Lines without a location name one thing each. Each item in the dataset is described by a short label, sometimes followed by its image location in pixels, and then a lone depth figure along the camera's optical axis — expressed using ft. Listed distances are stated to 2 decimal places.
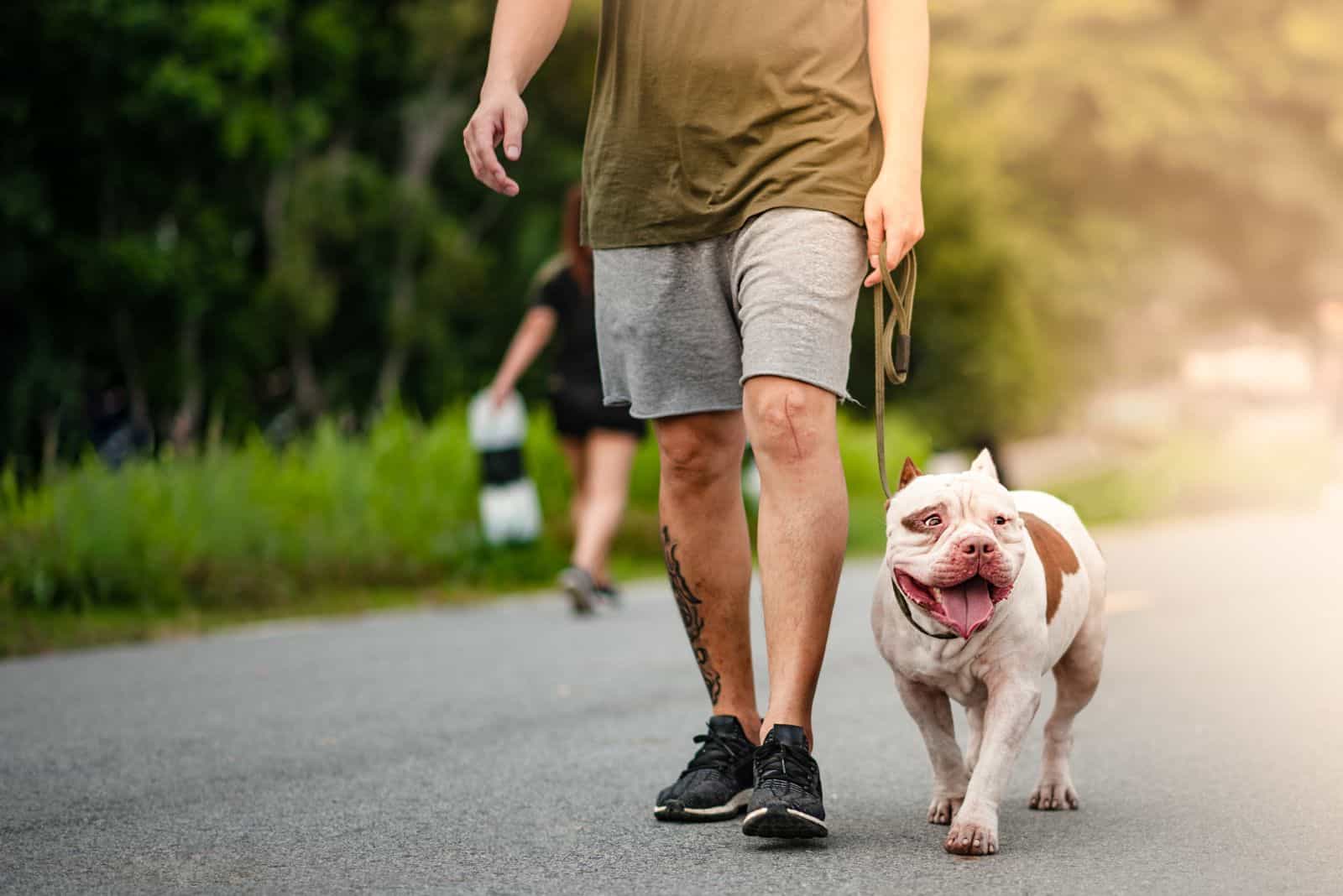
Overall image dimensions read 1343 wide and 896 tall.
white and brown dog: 22.67
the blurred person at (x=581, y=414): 58.95
